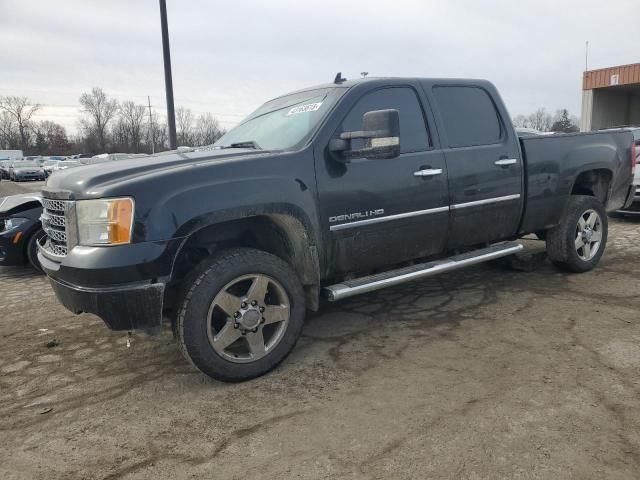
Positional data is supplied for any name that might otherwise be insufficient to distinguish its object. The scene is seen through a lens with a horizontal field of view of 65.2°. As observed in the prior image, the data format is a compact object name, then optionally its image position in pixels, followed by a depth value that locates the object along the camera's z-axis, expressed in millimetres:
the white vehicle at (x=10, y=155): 57478
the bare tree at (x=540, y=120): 79388
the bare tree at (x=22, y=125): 85188
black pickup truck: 2787
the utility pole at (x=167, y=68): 9508
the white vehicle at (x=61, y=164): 32319
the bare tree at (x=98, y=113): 86062
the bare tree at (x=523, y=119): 78938
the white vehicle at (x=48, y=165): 36406
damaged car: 6020
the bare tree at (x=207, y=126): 74200
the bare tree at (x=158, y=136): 72025
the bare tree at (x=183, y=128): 57222
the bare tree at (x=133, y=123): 80625
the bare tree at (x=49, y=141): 83875
